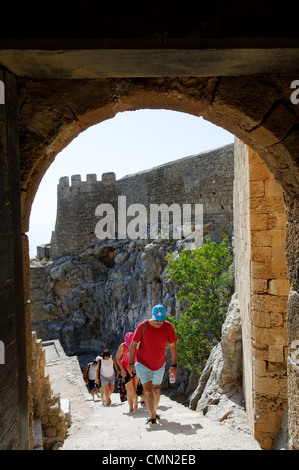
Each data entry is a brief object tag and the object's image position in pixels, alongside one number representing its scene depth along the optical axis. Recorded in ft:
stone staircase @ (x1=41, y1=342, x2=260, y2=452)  11.48
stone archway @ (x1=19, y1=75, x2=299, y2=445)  6.49
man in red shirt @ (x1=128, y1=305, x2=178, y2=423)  13.76
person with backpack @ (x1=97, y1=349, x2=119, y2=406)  21.27
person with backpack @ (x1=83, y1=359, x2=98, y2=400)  23.56
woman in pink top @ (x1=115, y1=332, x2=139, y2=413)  16.72
